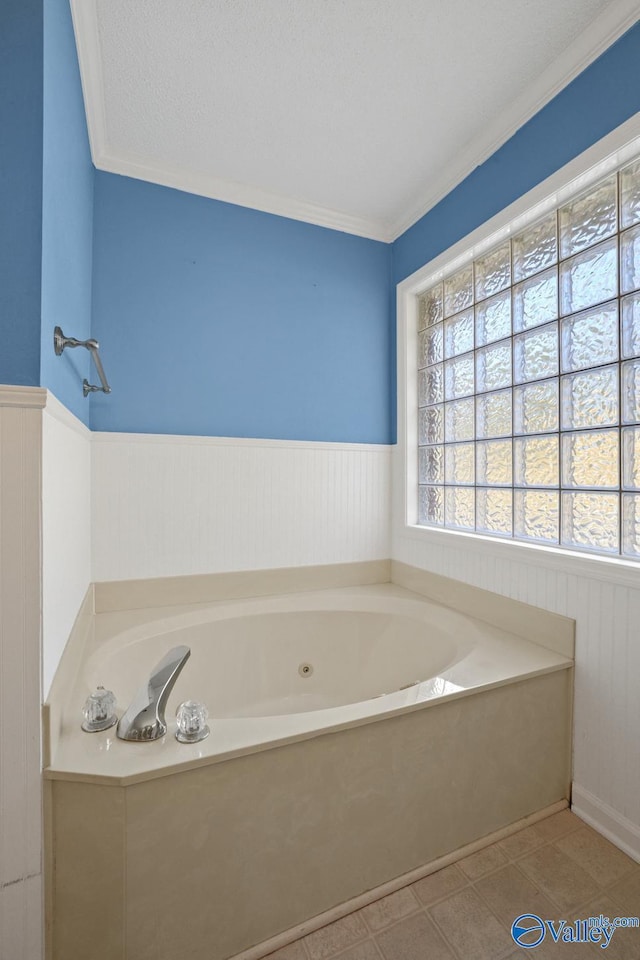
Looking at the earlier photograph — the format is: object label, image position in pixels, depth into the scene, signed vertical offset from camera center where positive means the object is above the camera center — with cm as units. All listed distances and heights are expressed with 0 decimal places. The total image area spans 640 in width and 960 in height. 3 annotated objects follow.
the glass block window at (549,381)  136 +36
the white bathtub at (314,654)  142 -67
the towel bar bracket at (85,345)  111 +35
